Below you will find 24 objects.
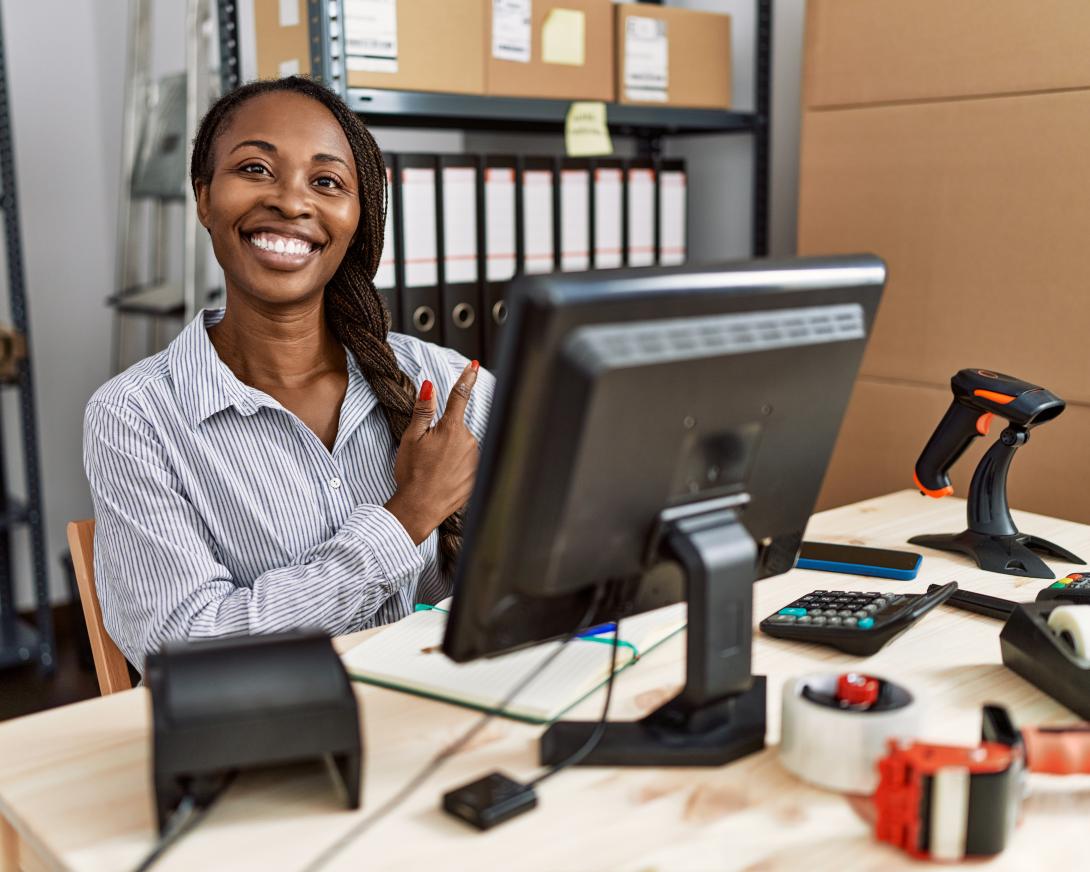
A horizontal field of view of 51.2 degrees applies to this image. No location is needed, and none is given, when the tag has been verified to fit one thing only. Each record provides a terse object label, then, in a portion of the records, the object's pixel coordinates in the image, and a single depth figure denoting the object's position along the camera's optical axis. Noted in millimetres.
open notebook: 911
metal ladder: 2652
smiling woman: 1167
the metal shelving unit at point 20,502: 2539
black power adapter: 738
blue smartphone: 1289
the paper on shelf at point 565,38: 1975
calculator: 1030
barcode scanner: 1336
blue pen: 1021
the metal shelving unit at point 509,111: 1685
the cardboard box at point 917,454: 1697
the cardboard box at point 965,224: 1656
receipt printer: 726
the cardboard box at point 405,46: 1733
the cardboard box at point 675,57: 2084
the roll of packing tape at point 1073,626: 907
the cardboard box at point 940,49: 1630
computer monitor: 675
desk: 708
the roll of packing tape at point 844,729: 771
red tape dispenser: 692
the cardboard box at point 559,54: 1925
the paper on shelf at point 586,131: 2021
